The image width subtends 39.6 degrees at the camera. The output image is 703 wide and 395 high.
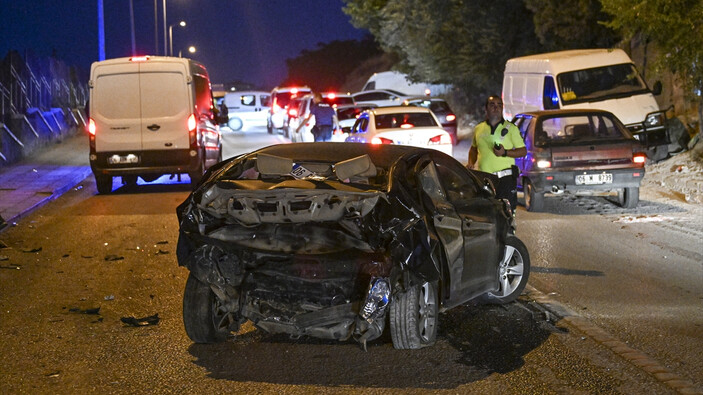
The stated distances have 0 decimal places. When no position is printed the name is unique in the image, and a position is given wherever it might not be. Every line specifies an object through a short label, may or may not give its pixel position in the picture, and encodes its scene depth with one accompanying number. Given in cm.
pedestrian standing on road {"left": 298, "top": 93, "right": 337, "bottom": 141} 2370
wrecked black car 639
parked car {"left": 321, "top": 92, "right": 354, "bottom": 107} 3550
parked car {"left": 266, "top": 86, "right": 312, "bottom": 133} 4000
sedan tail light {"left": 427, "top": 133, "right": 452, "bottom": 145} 1924
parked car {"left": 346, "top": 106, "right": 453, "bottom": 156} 1902
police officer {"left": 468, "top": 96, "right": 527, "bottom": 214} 1048
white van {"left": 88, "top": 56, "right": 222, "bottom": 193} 1789
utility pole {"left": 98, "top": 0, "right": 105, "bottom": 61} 3144
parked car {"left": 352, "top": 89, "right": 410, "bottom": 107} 4197
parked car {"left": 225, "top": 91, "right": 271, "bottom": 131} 4319
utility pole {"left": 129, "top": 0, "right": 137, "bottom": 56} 3586
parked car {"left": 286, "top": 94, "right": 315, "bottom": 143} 2865
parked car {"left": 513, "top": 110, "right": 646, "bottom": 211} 1443
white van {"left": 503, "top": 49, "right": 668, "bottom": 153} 2056
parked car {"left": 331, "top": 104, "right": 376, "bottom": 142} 2911
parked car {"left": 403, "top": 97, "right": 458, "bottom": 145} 3189
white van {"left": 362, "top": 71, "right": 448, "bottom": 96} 5851
